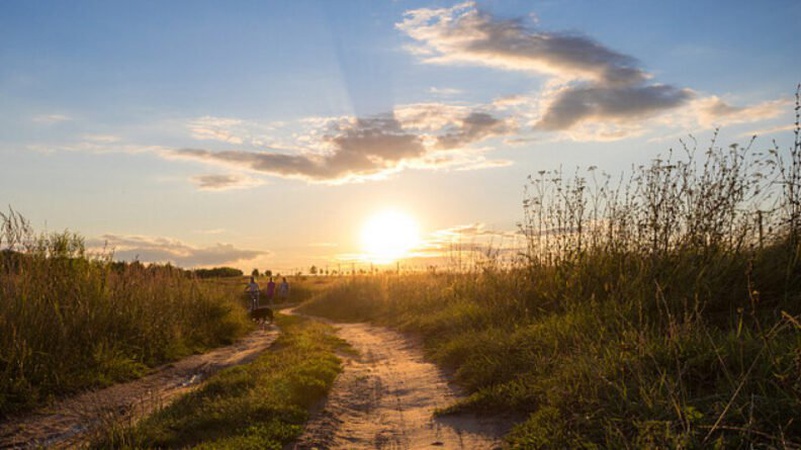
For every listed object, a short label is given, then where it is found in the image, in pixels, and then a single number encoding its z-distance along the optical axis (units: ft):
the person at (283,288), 134.20
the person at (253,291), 91.66
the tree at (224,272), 234.54
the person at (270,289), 128.16
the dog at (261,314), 78.12
